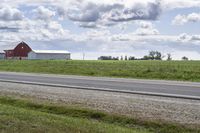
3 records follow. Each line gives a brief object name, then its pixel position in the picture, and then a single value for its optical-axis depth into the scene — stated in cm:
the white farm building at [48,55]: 12719
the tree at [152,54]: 13012
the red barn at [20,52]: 12456
